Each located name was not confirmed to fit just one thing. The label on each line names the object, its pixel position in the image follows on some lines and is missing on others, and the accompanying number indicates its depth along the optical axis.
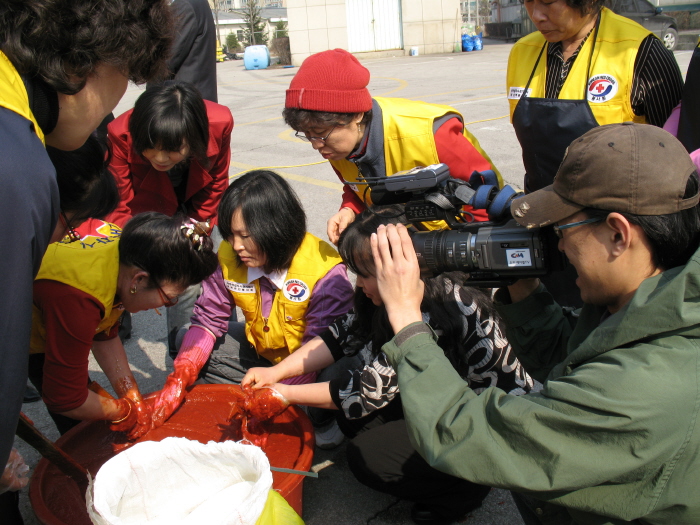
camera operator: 1.08
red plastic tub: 1.83
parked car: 14.84
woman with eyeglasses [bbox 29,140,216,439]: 1.90
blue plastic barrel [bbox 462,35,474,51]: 21.20
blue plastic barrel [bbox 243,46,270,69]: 20.47
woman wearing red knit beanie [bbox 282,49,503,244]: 2.28
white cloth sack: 1.53
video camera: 1.42
